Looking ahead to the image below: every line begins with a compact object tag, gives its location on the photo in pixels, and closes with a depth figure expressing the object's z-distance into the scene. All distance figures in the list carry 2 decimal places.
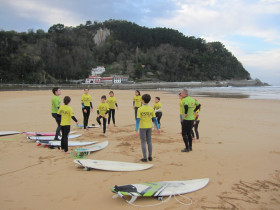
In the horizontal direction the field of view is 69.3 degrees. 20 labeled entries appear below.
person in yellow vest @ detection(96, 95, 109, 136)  8.70
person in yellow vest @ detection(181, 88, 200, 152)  6.25
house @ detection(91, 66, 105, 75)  107.38
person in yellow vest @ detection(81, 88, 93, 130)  9.41
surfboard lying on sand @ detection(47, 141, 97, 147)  6.72
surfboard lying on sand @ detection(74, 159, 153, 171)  4.82
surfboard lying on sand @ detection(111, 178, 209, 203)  3.56
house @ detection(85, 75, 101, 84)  85.94
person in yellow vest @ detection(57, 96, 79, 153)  6.17
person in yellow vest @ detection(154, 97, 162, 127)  9.23
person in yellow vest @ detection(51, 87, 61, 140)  7.23
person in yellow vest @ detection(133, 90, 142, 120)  10.30
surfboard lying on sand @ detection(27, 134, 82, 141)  7.30
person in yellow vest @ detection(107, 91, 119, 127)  10.25
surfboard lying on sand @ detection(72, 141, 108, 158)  5.92
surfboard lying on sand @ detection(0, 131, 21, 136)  8.18
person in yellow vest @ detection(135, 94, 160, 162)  5.38
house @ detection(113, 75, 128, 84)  88.39
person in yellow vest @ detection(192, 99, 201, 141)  7.57
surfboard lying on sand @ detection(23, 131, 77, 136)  8.04
